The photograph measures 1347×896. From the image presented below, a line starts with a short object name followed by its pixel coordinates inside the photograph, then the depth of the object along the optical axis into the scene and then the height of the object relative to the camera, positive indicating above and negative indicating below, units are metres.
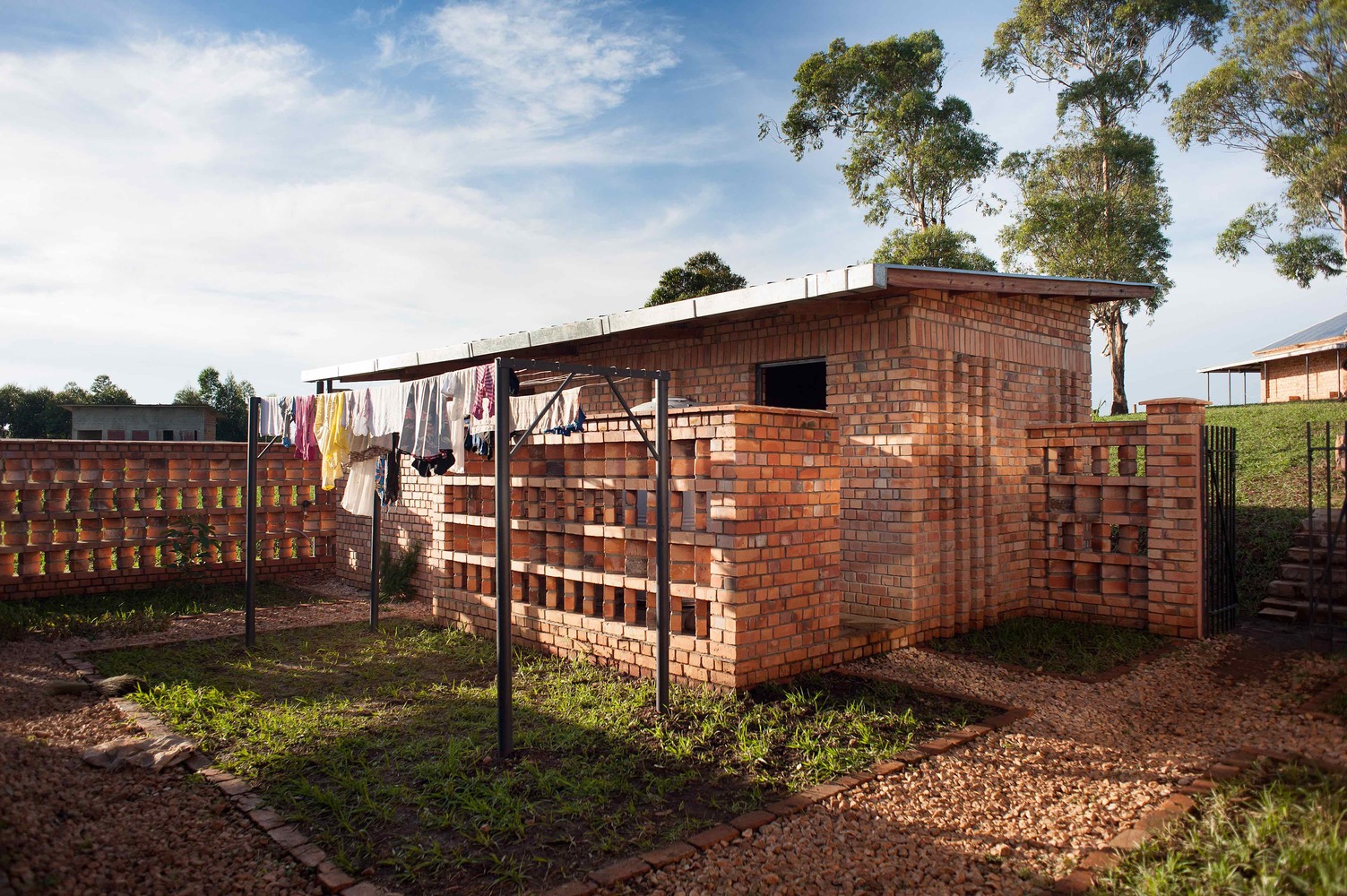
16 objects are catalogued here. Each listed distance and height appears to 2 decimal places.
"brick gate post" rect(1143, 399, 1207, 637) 6.97 -0.62
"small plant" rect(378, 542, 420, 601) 10.12 -1.59
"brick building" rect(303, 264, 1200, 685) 5.60 -0.30
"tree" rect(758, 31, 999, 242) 23.59 +10.34
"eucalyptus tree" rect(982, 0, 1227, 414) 21.78 +10.76
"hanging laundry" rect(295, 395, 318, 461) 7.98 +0.33
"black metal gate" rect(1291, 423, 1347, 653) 6.95 -1.31
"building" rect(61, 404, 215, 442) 30.52 +1.41
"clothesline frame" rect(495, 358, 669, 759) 4.60 -0.48
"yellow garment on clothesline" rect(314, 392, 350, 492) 7.64 +0.21
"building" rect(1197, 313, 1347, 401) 22.17 +2.51
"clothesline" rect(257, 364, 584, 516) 5.74 +0.26
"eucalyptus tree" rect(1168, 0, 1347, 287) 22.23 +10.12
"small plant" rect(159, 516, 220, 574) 10.32 -1.14
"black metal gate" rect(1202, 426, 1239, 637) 7.24 -0.81
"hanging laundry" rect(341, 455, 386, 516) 8.27 -0.36
